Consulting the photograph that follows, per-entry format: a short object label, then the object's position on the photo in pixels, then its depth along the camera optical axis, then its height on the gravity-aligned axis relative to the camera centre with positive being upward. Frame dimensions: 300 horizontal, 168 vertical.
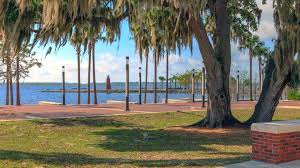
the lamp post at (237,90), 45.24 -0.70
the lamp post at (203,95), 31.20 -0.81
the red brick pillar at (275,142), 8.98 -1.13
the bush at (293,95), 48.19 -1.25
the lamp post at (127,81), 28.09 +0.13
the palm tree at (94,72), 43.24 +1.10
